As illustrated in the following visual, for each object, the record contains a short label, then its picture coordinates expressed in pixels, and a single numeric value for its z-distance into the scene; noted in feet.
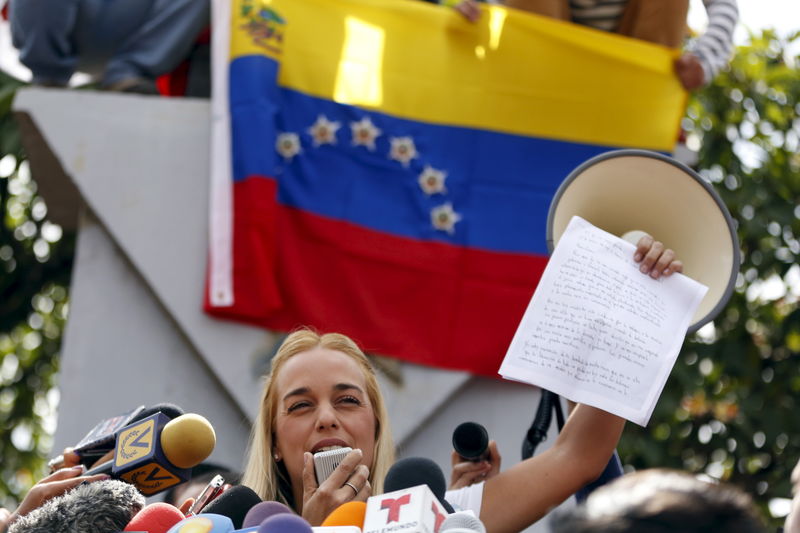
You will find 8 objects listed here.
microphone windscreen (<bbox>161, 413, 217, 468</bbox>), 13.75
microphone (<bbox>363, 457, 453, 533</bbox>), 10.57
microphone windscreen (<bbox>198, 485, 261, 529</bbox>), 12.80
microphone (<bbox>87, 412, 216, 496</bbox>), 13.79
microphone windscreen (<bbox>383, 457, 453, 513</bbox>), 12.91
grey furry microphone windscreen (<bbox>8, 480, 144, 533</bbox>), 11.96
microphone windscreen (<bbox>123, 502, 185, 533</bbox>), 11.97
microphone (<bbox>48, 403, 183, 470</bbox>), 15.13
